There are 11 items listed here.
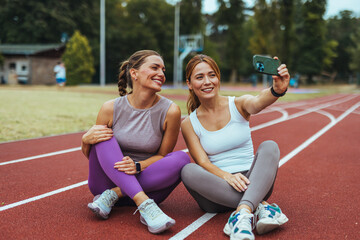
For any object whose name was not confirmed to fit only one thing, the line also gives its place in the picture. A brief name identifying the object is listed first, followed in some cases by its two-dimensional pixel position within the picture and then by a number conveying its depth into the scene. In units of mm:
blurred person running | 19009
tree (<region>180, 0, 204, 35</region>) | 43781
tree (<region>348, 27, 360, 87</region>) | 40962
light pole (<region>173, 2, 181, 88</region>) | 37331
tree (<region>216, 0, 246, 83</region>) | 44812
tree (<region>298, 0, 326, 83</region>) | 42262
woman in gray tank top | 2787
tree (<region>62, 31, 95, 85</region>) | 28453
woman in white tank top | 2601
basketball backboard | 34188
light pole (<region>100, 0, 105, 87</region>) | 28844
